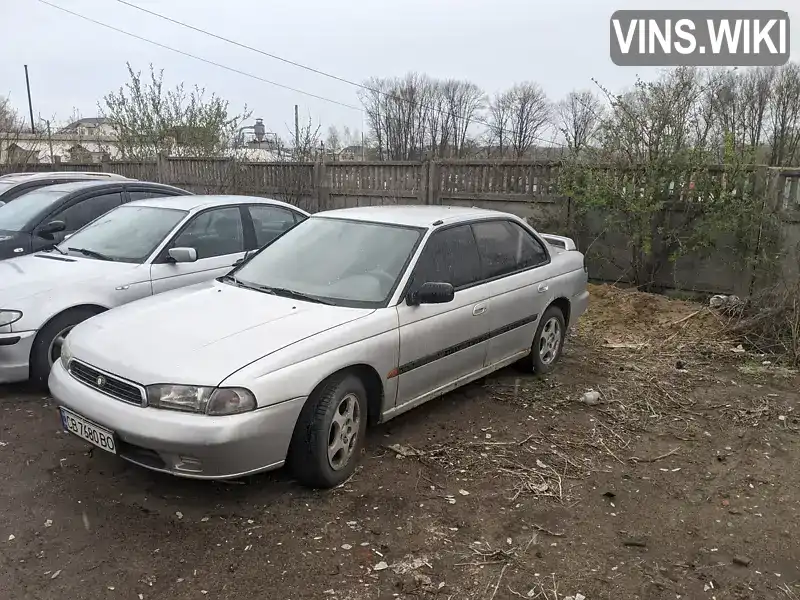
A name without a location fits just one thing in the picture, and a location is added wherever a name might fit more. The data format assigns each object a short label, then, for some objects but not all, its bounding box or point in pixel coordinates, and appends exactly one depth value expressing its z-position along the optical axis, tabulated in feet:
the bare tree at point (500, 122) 152.62
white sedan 15.60
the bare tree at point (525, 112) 153.48
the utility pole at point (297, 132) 41.96
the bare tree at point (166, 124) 53.11
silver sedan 10.42
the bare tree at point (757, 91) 91.09
